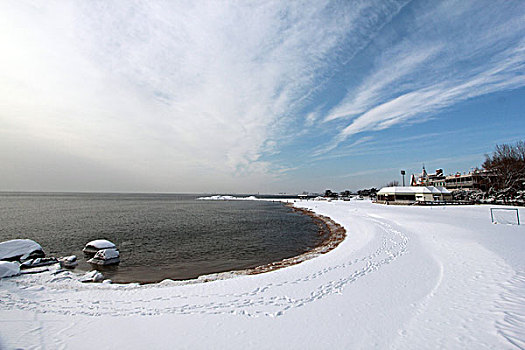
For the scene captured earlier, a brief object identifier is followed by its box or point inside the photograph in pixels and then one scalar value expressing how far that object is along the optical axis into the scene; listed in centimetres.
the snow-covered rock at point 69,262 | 1551
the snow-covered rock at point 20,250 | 1498
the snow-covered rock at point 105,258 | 1594
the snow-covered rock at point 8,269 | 1220
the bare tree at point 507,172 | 4284
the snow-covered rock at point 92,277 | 1256
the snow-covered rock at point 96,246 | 1741
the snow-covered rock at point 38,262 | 1425
